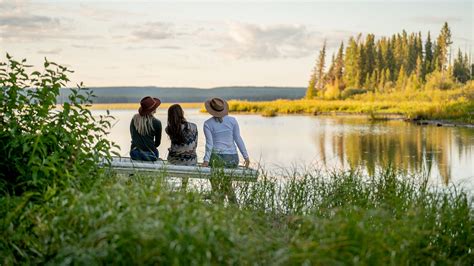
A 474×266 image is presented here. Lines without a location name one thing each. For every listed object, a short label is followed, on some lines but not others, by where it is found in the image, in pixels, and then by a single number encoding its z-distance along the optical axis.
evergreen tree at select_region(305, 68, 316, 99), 77.06
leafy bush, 5.14
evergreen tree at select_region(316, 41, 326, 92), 83.50
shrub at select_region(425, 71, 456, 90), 52.38
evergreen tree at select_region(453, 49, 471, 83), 78.94
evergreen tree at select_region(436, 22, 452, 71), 65.62
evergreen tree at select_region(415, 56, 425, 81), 77.39
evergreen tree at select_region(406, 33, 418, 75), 81.07
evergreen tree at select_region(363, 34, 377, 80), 80.44
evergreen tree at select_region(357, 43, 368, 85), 79.44
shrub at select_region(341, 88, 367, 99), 69.15
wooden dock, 7.27
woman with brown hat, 8.48
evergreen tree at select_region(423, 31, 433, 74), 81.63
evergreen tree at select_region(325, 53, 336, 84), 85.75
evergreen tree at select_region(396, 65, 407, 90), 61.39
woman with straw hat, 8.38
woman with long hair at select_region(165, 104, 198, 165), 8.32
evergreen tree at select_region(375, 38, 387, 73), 79.94
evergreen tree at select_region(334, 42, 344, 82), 85.00
